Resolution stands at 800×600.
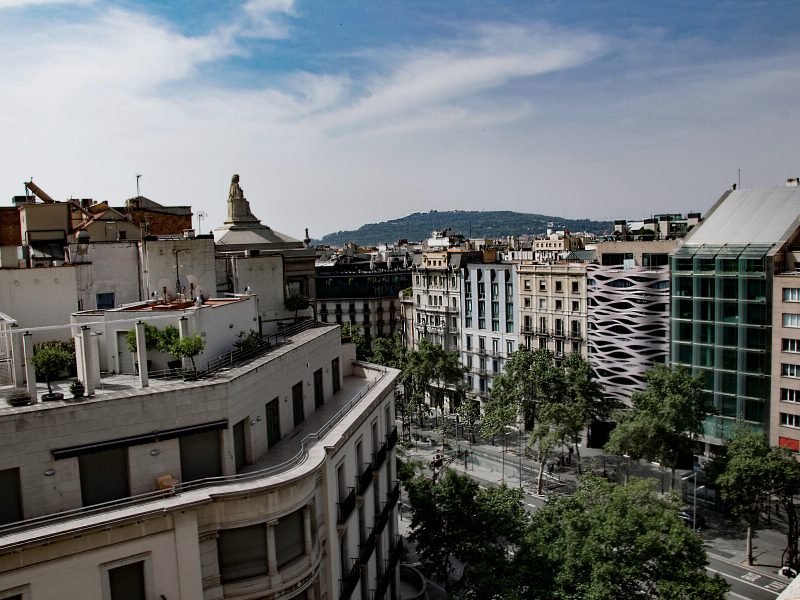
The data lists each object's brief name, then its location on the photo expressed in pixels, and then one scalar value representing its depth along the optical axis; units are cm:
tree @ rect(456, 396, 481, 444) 7938
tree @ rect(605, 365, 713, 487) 5428
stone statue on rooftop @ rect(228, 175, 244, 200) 4353
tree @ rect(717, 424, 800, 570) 4666
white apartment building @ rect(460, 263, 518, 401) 8800
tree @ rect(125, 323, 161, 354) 2294
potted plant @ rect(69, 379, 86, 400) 1956
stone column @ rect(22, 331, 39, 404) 1931
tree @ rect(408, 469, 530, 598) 3641
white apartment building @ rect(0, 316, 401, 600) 1759
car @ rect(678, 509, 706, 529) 5488
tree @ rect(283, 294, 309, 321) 3631
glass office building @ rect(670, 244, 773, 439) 6066
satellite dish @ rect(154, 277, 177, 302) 2900
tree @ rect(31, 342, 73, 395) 2112
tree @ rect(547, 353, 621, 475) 6469
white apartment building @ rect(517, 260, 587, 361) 7994
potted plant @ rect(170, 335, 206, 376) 2164
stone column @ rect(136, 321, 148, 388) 2094
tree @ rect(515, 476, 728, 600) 2833
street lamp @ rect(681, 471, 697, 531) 5249
